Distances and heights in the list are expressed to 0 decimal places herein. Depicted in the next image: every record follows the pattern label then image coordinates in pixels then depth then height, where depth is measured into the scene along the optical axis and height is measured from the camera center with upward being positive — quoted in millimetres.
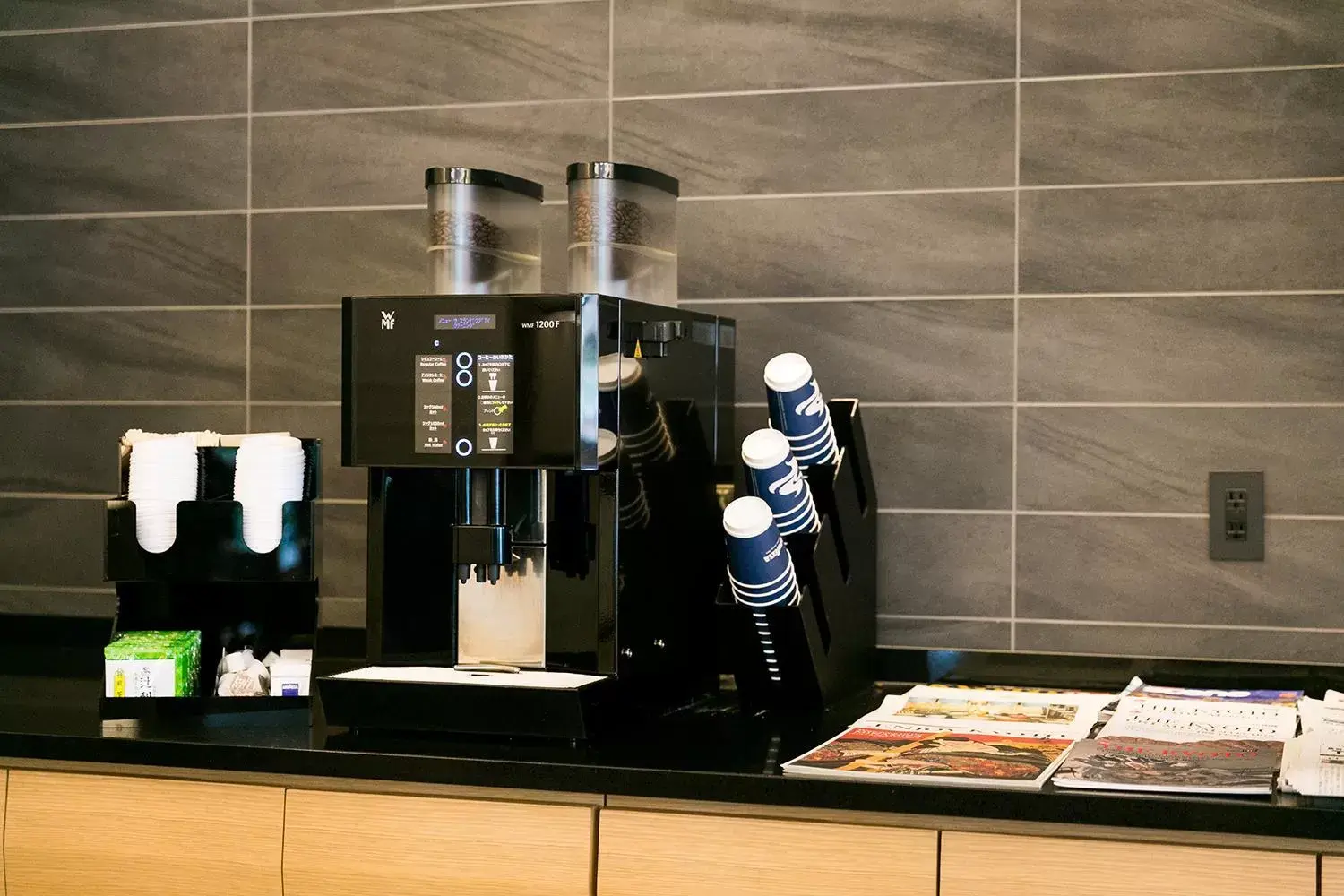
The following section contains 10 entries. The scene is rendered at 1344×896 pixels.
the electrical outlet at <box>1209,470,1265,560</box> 1997 -97
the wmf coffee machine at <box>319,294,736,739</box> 1567 -81
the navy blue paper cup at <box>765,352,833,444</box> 1771 +56
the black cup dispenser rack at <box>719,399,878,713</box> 1772 -220
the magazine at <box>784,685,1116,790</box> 1434 -336
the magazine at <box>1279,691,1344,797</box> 1348 -317
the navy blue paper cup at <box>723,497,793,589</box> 1667 -120
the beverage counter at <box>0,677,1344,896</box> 1354 -399
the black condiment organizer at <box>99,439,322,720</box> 1801 -178
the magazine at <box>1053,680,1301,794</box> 1387 -330
